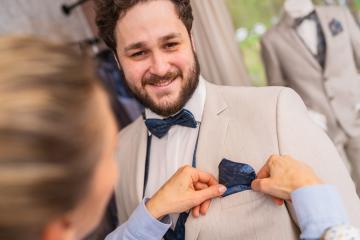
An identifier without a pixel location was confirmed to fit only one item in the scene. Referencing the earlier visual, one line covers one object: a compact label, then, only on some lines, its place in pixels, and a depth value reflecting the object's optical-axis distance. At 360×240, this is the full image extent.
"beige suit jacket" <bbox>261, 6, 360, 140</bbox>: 1.52
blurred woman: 0.43
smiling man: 0.91
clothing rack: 1.87
